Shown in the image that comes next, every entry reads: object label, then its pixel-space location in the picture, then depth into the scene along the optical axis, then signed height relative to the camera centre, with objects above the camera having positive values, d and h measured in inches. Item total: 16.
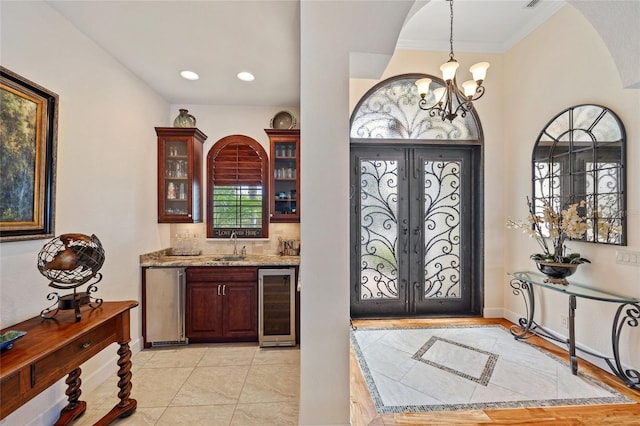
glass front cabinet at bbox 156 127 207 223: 133.0 +20.6
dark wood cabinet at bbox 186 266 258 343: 121.5 -38.5
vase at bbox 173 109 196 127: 138.0 +48.0
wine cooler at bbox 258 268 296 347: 120.3 -39.8
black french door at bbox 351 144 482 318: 147.6 -7.9
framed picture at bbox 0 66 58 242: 64.4 +14.7
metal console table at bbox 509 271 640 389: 87.5 -33.3
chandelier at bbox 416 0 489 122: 97.6 +49.0
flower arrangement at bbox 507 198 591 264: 97.7 -5.6
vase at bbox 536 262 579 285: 99.8 -20.3
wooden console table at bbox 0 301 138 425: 48.8 -28.8
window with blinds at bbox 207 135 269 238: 146.3 +14.3
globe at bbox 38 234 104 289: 66.2 -10.7
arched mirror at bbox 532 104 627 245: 94.4 +18.3
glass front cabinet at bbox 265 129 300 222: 137.2 +21.0
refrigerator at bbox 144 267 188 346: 118.6 -37.6
